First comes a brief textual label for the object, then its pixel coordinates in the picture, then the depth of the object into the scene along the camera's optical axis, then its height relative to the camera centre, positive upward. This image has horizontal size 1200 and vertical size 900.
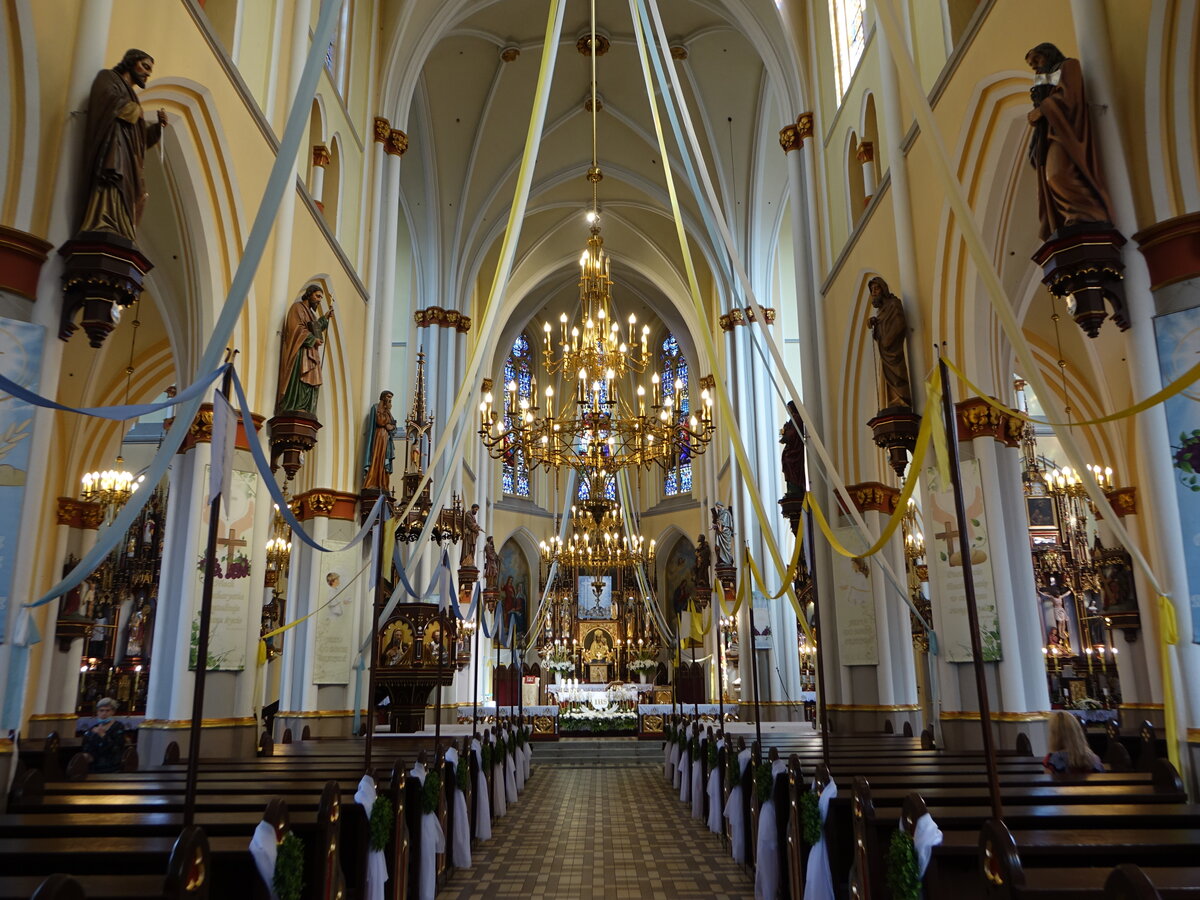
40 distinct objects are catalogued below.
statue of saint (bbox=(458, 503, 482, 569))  18.41 +2.88
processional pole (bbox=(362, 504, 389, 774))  5.70 +0.26
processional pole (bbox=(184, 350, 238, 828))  3.57 +0.07
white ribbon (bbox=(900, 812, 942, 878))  3.44 -0.61
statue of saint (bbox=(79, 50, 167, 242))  5.41 +3.08
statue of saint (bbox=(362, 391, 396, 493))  12.12 +3.04
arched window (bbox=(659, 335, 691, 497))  27.56 +8.58
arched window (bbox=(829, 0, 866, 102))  11.36 +8.04
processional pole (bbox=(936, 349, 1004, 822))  3.66 +0.32
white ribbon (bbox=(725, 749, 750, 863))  6.93 -1.09
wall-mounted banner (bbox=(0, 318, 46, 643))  4.96 +1.35
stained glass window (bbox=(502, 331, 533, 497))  27.73 +9.05
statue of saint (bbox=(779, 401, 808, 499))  11.89 +2.72
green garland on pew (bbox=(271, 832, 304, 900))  3.46 -0.71
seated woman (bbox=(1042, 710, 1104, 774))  5.51 -0.46
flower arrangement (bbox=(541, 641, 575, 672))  23.54 +0.55
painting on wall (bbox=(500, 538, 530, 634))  26.78 +2.90
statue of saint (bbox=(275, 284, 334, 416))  8.76 +3.01
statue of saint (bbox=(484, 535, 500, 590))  21.66 +2.63
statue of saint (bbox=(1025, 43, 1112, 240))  5.36 +3.04
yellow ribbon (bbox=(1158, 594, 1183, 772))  5.04 +0.11
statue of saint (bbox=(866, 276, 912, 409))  8.83 +3.17
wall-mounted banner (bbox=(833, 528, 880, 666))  11.13 +0.79
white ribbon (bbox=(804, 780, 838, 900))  4.55 -0.96
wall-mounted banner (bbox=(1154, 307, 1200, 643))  4.94 +1.31
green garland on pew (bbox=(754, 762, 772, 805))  5.97 -0.69
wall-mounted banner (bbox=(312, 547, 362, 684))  11.39 +0.68
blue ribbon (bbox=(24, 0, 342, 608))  4.77 +2.00
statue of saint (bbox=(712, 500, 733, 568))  19.16 +2.91
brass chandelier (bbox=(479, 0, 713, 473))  11.31 +3.30
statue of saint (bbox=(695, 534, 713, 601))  21.03 +2.44
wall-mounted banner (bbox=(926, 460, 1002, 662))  7.75 +0.90
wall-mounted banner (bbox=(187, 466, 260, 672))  7.93 +0.87
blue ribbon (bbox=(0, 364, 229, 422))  3.49 +1.24
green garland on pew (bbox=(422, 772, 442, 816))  5.71 -0.71
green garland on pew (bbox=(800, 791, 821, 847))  4.76 -0.74
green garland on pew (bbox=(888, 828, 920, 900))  3.52 -0.74
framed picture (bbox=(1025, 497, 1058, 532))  17.67 +3.04
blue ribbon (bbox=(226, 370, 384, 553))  5.16 +1.27
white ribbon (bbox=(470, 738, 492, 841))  7.93 -1.13
